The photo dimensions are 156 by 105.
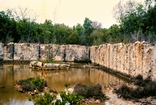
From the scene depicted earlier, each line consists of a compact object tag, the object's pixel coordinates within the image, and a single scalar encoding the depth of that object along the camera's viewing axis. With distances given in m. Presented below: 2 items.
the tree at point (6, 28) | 44.34
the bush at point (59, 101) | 6.07
